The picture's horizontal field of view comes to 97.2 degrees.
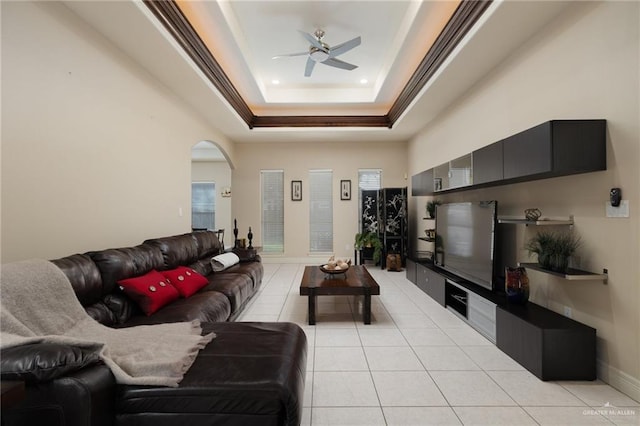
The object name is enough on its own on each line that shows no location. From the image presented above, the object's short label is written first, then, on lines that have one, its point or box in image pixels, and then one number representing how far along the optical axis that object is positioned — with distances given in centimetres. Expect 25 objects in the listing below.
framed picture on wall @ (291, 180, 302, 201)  693
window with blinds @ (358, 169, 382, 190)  694
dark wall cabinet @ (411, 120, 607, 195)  202
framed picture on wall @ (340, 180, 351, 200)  691
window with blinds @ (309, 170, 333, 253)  699
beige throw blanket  133
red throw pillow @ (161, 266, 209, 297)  271
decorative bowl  352
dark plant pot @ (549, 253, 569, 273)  221
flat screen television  301
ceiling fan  332
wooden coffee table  316
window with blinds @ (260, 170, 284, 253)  701
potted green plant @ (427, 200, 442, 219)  480
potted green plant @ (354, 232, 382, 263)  620
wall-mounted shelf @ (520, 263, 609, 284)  201
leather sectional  113
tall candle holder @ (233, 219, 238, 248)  562
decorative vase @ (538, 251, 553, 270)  228
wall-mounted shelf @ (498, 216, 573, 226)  227
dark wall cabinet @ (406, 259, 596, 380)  206
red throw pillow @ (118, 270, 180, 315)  224
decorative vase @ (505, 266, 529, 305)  257
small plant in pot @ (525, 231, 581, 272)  222
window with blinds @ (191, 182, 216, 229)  948
